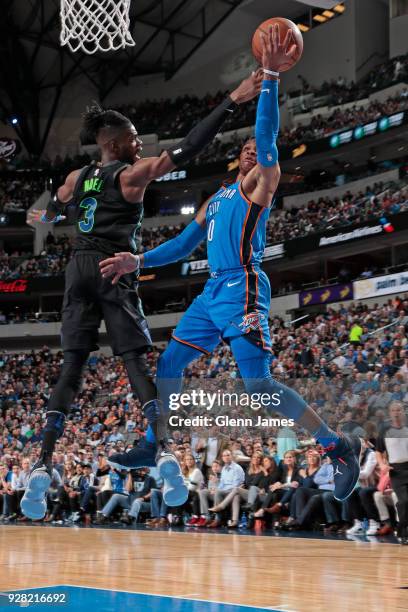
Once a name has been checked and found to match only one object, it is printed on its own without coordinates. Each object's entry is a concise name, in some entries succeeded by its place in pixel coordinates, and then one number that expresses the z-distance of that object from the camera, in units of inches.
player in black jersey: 166.4
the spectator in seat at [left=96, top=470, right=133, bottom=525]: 575.5
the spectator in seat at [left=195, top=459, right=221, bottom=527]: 514.3
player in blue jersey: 191.6
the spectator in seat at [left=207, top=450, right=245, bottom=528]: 502.0
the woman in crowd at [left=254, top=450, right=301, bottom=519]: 481.7
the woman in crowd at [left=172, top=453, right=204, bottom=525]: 502.3
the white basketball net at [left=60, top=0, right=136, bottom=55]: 254.5
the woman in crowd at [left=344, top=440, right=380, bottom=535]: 442.0
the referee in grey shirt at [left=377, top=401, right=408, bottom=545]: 384.5
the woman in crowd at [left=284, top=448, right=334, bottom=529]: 466.3
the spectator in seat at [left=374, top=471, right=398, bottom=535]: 431.5
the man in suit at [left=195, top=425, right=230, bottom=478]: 502.0
